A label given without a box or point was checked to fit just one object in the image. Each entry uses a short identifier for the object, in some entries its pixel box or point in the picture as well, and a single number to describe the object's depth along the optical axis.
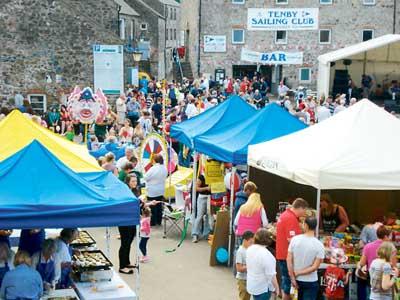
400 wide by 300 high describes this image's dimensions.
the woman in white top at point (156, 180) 13.85
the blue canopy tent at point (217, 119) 14.03
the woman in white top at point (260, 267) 8.35
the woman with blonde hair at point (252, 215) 10.56
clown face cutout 19.45
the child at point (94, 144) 18.58
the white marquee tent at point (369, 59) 36.28
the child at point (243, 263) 8.80
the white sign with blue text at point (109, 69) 30.78
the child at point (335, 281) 9.32
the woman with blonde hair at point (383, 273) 8.35
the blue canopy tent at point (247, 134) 12.20
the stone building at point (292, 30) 43.53
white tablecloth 8.45
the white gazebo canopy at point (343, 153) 9.51
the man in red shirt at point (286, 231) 9.40
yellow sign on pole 13.97
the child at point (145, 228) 11.91
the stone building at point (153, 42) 52.66
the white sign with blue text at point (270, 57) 43.27
